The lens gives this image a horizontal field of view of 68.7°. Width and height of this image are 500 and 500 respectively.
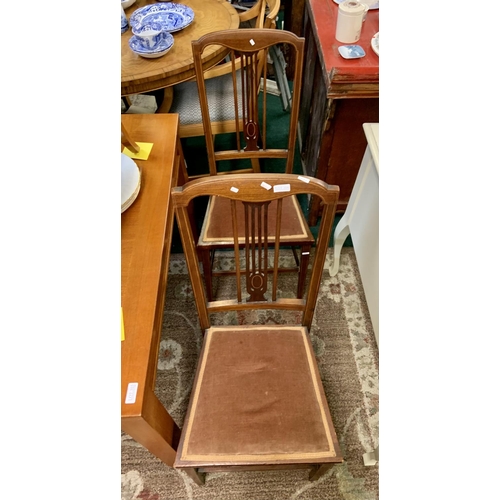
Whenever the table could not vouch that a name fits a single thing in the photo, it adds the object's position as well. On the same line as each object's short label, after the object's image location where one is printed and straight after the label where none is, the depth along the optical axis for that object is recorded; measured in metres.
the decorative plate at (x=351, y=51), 1.32
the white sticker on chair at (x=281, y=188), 0.75
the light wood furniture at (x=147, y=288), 0.72
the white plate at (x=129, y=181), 0.94
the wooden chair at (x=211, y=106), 1.65
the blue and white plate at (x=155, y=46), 1.48
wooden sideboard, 1.30
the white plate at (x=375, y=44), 1.33
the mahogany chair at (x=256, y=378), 0.77
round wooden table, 1.43
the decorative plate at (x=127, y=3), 1.81
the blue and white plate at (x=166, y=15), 1.67
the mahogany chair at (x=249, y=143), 1.09
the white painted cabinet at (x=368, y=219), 1.10
